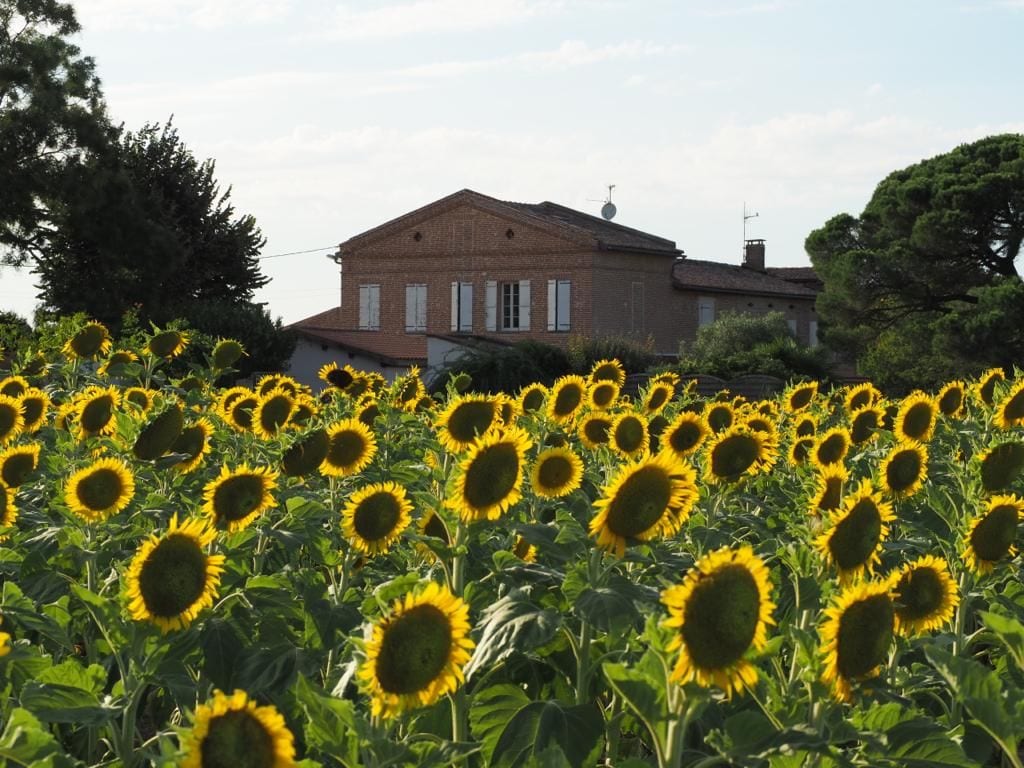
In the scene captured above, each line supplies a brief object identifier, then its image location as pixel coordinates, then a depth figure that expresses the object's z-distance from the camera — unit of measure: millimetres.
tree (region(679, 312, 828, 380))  34594
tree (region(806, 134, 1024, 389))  42594
